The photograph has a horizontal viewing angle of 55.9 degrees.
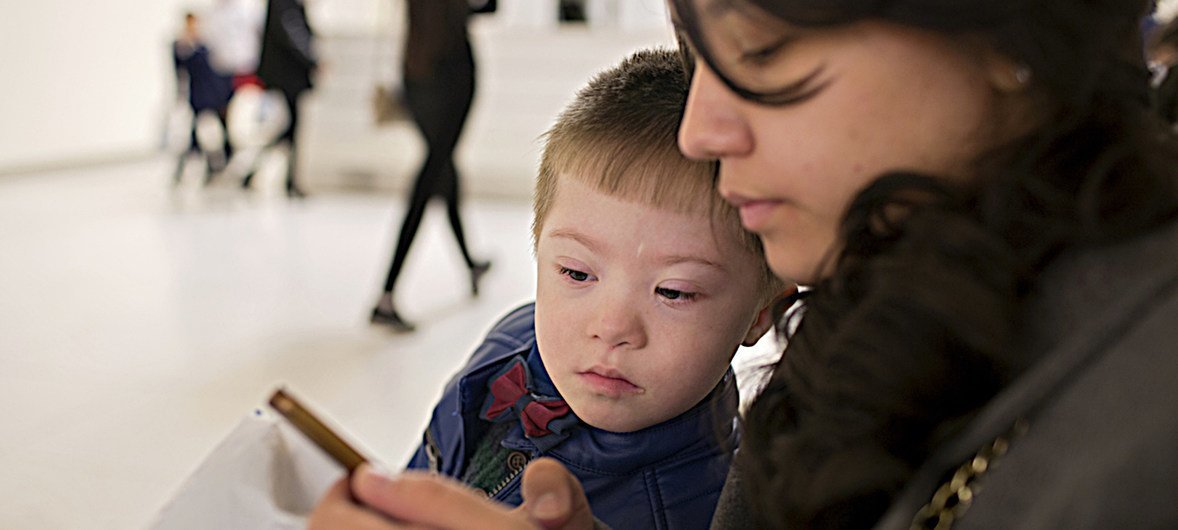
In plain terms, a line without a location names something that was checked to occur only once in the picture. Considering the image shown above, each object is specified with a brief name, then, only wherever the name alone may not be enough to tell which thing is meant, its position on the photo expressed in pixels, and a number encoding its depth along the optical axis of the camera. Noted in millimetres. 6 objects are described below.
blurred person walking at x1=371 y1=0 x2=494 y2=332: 3691
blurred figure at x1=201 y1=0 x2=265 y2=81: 7133
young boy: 917
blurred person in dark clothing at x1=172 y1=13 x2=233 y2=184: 6883
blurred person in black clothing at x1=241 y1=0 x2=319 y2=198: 5961
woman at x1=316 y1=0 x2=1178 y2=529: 506
